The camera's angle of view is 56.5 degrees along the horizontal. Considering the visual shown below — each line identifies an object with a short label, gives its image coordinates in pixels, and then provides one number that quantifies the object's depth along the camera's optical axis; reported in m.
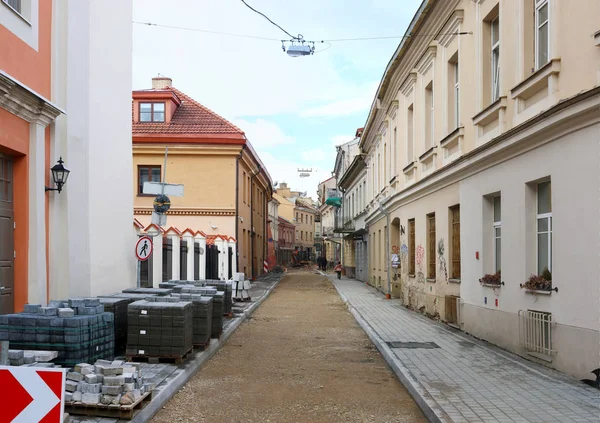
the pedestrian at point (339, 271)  38.12
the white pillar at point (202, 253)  18.26
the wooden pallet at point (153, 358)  8.09
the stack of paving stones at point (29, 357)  5.36
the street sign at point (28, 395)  2.82
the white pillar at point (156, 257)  14.89
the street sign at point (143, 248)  11.72
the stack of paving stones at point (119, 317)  8.27
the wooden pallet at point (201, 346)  9.32
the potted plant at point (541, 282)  7.73
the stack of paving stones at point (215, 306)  10.53
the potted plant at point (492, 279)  9.58
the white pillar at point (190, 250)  17.31
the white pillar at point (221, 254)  21.08
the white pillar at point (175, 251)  16.36
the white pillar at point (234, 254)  23.71
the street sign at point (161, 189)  12.31
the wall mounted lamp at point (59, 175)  9.15
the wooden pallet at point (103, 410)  5.46
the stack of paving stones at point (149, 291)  10.47
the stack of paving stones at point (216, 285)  12.73
